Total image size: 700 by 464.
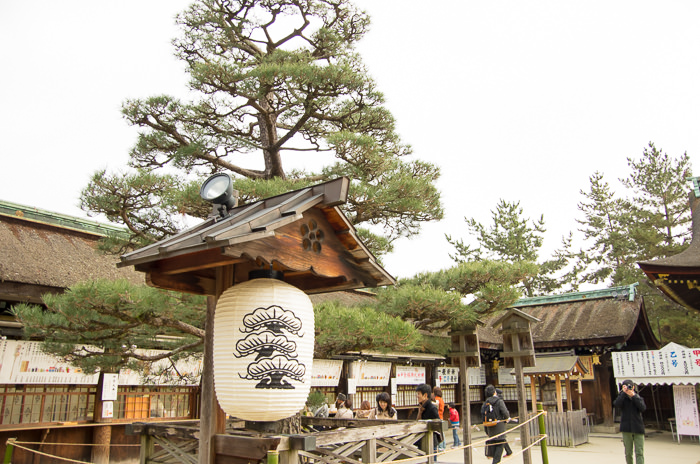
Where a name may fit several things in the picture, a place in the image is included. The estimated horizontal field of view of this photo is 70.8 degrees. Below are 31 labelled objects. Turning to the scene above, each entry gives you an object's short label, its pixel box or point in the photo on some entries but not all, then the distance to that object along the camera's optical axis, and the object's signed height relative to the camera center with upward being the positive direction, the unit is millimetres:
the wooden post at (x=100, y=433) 9023 -1415
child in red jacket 12259 -1693
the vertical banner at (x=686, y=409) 12367 -1437
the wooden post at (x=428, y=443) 5090 -908
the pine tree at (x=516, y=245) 28111 +6010
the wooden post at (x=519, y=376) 8891 -434
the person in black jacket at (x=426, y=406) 6965 -733
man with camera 7254 -960
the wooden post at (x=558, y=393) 13826 -1130
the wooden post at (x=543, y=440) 5688 -1009
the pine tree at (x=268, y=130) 6758 +3543
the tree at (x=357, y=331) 5715 +257
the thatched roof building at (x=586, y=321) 16422 +1083
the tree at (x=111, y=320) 5430 +402
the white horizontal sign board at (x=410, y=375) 14969 -663
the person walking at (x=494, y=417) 8078 -1039
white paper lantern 3670 +14
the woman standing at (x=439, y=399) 8914 -870
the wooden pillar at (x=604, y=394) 16500 -1400
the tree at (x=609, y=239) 24750 +5725
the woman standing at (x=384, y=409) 7363 -841
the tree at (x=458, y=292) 7156 +895
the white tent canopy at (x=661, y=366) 12039 -348
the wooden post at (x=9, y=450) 4955 -949
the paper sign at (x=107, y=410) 9061 -989
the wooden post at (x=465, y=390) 9375 -711
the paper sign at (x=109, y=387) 9047 -580
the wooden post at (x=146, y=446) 4667 -850
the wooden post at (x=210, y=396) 3977 -341
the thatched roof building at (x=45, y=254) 8242 +1966
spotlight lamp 4281 +1371
